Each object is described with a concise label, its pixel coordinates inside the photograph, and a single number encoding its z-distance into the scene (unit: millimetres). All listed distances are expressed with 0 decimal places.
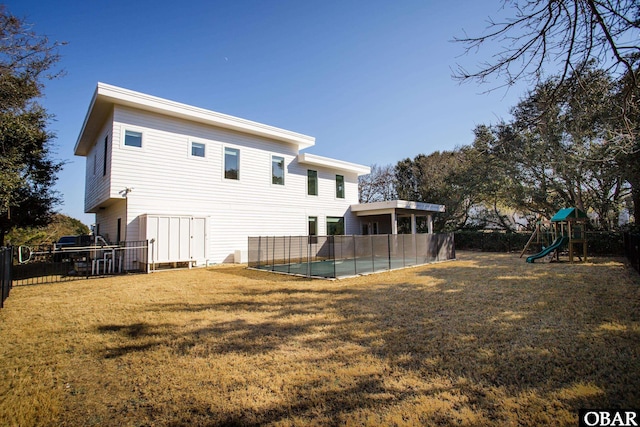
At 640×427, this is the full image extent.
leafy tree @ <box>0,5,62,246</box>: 8219
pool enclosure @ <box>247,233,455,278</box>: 9750
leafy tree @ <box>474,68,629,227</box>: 14094
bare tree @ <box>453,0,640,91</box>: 3148
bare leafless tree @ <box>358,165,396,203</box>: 29969
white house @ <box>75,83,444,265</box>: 11312
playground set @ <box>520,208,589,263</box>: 12555
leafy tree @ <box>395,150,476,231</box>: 23859
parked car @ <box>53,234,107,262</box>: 12734
